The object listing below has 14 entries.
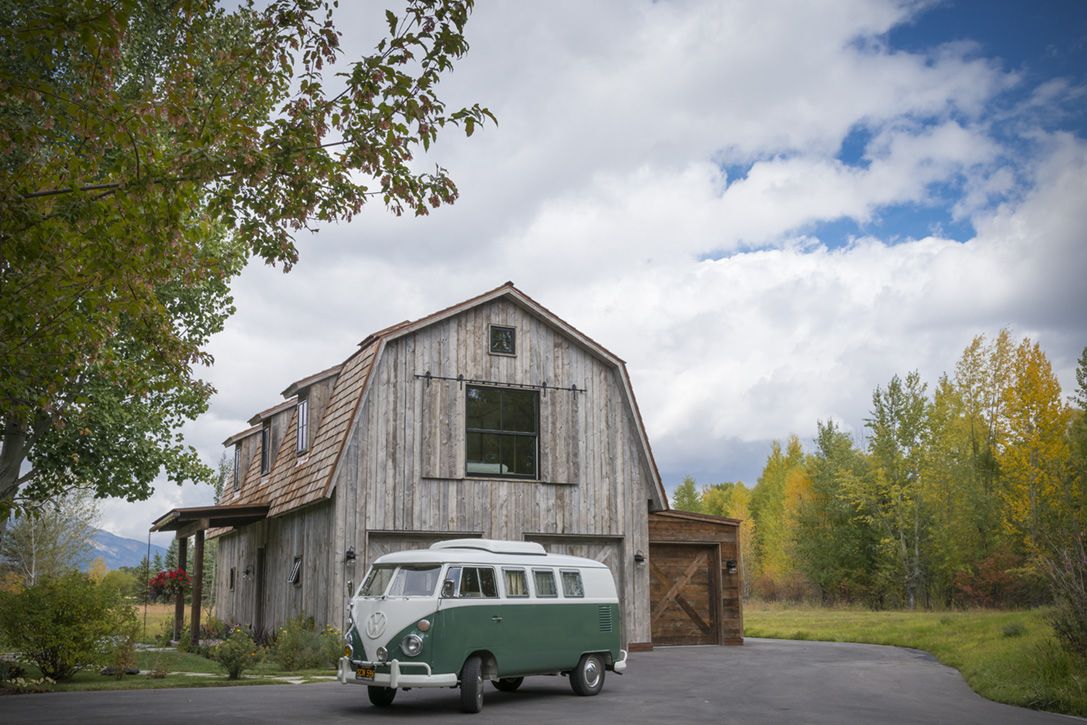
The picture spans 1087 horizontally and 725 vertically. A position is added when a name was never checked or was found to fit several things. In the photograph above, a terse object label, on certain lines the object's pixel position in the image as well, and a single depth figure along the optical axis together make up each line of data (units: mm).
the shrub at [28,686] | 13633
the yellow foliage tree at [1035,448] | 37781
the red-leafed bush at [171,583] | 23609
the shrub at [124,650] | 15297
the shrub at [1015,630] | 19500
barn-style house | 19500
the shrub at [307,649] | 17547
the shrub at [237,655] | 15047
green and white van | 11539
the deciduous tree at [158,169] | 8266
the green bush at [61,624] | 14484
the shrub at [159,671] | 15375
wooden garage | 23594
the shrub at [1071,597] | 13602
